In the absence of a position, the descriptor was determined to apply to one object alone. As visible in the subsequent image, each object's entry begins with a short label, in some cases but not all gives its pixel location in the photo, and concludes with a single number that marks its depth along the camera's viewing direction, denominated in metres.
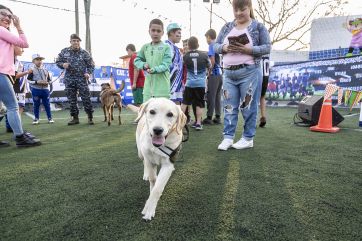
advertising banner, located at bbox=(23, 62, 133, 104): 11.51
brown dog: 7.31
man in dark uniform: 6.54
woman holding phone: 3.54
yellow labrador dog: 2.00
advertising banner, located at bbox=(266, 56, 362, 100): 9.80
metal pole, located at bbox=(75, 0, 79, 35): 16.62
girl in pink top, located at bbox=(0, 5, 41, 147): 3.67
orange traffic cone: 5.34
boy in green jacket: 3.57
